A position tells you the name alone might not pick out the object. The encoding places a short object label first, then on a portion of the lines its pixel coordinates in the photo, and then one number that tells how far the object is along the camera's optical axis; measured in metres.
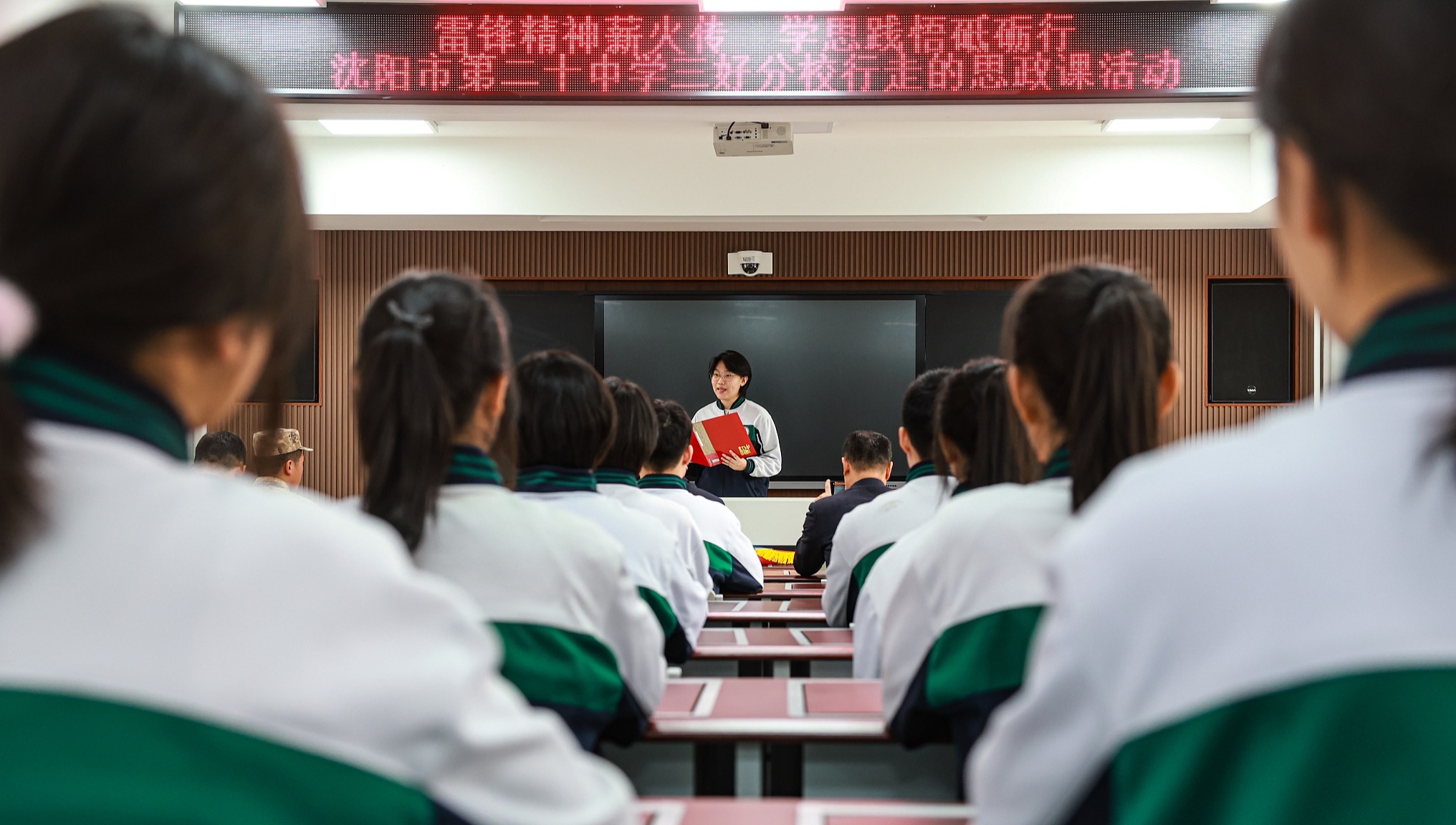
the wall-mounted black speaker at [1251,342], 7.38
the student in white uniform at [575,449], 2.22
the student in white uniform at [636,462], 3.07
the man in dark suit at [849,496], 3.87
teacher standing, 6.31
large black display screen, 7.47
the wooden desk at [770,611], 2.91
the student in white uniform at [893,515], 2.93
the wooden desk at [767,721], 1.58
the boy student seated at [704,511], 3.81
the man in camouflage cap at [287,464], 4.15
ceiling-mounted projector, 5.23
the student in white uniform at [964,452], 1.87
